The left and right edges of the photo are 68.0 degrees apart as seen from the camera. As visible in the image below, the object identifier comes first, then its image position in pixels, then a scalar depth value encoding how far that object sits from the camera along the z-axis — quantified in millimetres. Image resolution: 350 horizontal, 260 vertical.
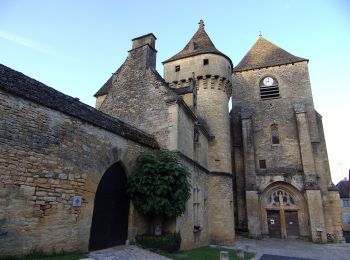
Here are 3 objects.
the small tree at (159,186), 9961
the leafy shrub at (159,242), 9836
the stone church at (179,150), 6969
